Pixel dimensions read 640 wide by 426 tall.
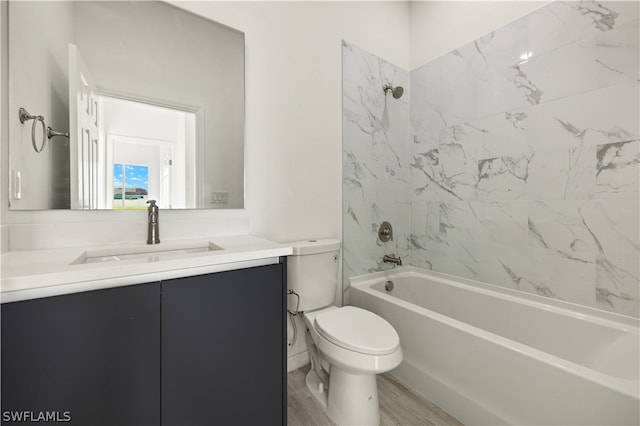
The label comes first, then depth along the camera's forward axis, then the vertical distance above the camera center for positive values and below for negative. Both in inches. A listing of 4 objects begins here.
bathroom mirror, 41.5 +17.9
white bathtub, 38.9 -25.9
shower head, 77.9 +34.2
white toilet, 46.9 -23.1
